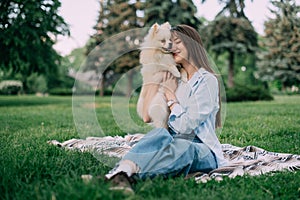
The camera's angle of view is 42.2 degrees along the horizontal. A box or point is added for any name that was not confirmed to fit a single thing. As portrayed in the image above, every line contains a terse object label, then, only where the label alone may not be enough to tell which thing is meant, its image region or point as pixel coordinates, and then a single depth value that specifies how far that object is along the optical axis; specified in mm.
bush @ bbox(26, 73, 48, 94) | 30595
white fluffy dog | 2840
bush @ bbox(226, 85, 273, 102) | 14508
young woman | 2434
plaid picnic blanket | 2832
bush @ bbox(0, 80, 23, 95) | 26688
